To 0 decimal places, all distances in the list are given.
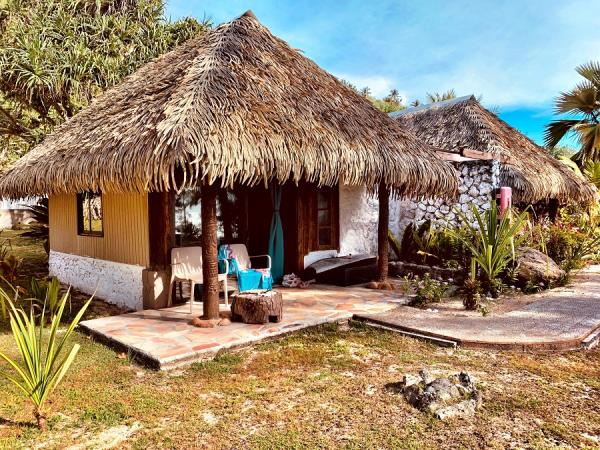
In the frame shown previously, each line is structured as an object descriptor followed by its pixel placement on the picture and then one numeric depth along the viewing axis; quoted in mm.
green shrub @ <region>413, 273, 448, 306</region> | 6012
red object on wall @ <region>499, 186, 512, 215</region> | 7016
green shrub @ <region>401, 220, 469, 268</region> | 7906
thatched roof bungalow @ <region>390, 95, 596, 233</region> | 8562
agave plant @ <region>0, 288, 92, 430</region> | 2770
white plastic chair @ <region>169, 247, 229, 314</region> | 5746
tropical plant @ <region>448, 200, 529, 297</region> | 5873
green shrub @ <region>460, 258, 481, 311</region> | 5656
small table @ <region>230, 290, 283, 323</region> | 4930
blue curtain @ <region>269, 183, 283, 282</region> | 7645
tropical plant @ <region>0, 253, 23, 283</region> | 7082
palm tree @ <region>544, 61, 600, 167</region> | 12109
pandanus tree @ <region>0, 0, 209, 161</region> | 9156
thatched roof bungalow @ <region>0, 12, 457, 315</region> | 4504
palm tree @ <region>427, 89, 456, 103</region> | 21016
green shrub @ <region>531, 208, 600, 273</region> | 8289
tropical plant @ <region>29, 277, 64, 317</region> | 5108
